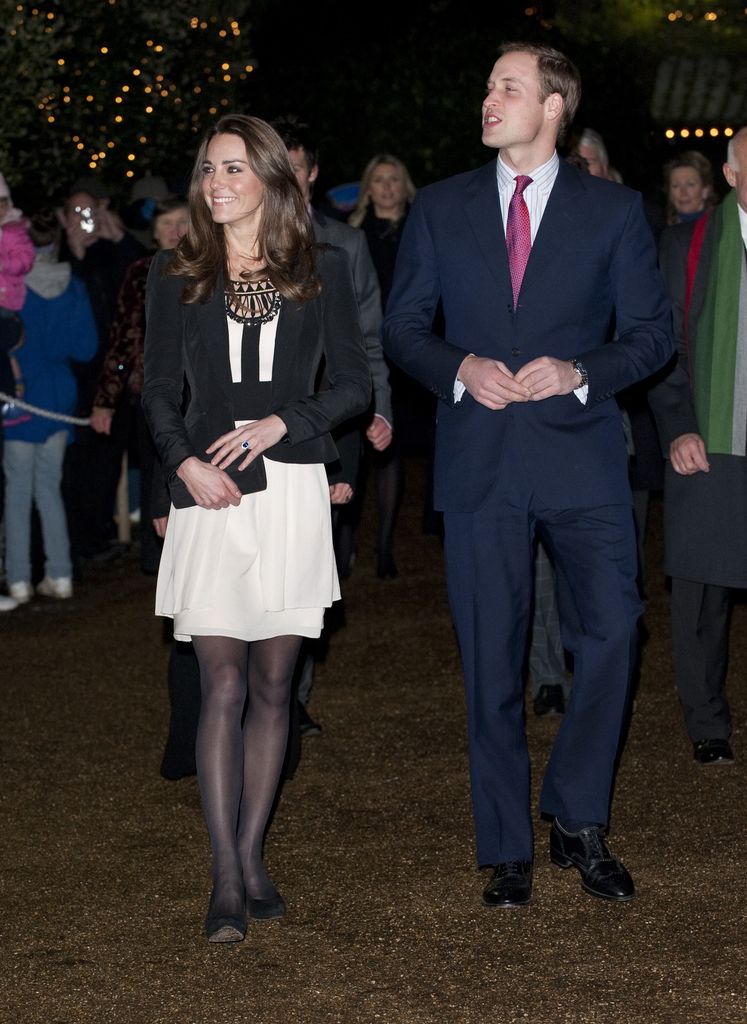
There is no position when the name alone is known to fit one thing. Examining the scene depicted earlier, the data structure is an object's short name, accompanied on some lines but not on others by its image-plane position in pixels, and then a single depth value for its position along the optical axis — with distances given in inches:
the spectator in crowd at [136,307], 284.8
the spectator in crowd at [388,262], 395.2
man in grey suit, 252.2
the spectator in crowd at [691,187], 340.5
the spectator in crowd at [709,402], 238.4
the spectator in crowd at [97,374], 432.1
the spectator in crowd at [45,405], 387.2
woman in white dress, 186.2
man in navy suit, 191.5
